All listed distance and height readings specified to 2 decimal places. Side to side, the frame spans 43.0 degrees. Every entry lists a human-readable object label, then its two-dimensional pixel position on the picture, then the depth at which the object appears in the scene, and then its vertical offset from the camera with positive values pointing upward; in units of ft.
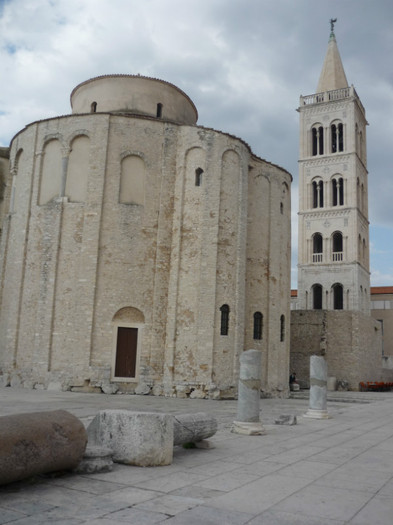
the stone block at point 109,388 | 60.90 -4.33
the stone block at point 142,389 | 62.08 -4.40
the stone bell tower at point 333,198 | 151.12 +50.65
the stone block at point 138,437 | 20.40 -3.46
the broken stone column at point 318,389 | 40.95 -2.40
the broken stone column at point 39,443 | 15.51 -3.09
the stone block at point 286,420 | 36.01 -4.38
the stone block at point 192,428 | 23.36 -3.45
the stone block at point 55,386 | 60.75 -4.35
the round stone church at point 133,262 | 62.80 +11.84
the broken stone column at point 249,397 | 30.12 -2.42
